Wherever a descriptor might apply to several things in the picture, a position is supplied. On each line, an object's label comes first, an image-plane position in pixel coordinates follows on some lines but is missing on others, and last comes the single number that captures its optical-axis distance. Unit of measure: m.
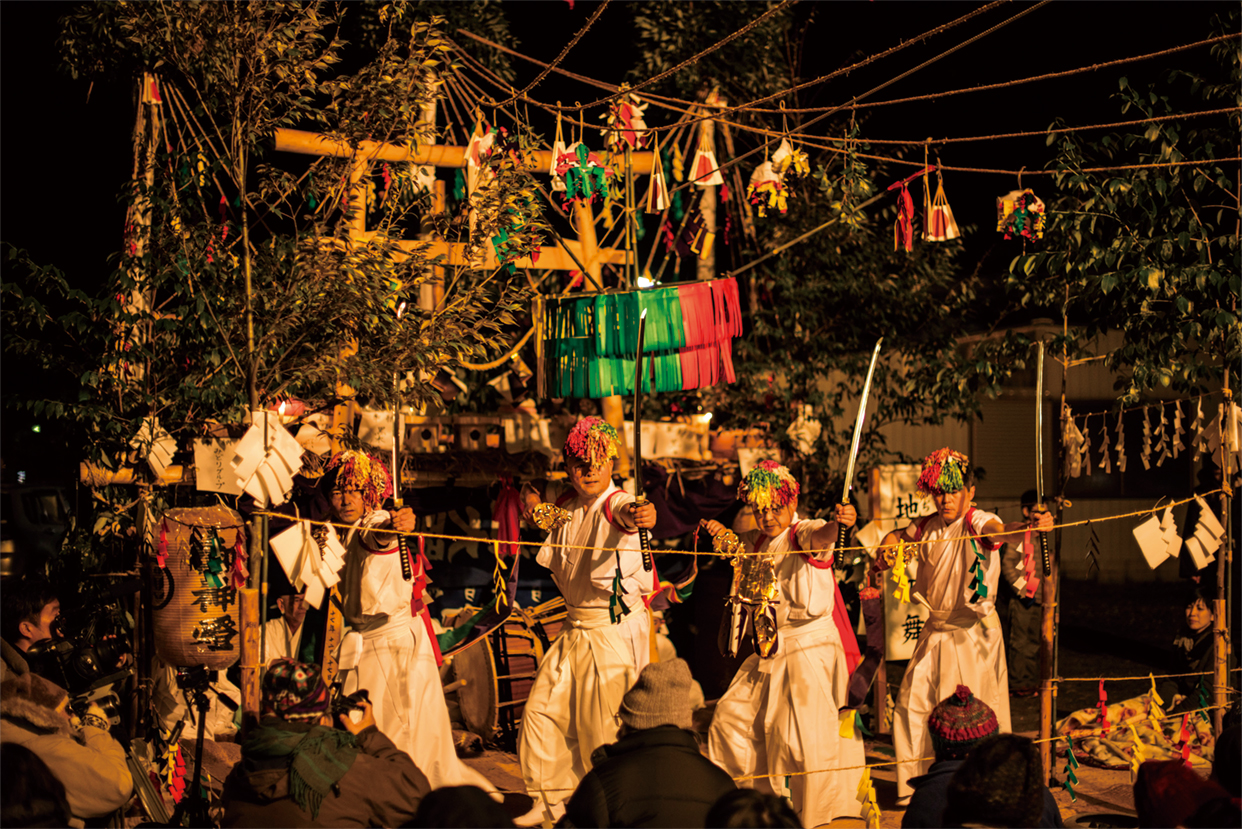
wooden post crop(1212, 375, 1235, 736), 5.68
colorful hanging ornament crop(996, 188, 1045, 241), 6.16
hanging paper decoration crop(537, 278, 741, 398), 6.44
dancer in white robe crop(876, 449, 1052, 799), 5.58
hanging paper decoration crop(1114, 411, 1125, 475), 5.88
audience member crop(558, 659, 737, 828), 3.04
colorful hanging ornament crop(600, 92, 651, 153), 5.86
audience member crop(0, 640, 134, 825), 3.49
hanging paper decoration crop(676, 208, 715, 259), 7.54
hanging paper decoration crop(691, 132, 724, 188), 6.50
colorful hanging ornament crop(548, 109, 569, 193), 5.57
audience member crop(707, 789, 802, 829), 2.51
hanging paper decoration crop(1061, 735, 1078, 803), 5.51
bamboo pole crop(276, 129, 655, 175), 5.46
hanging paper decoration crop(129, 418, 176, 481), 5.44
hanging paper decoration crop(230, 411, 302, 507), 4.35
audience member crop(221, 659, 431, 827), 3.19
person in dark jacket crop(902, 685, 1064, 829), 3.19
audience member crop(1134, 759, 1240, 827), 2.83
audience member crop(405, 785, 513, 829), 2.47
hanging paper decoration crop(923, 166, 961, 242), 6.18
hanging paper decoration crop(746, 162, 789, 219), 6.23
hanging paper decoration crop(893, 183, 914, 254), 6.07
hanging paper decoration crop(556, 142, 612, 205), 5.55
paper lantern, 5.26
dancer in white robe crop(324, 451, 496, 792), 5.43
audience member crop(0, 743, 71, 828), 2.90
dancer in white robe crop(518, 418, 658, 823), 5.32
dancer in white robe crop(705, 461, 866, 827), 5.33
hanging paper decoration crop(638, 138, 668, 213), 6.45
